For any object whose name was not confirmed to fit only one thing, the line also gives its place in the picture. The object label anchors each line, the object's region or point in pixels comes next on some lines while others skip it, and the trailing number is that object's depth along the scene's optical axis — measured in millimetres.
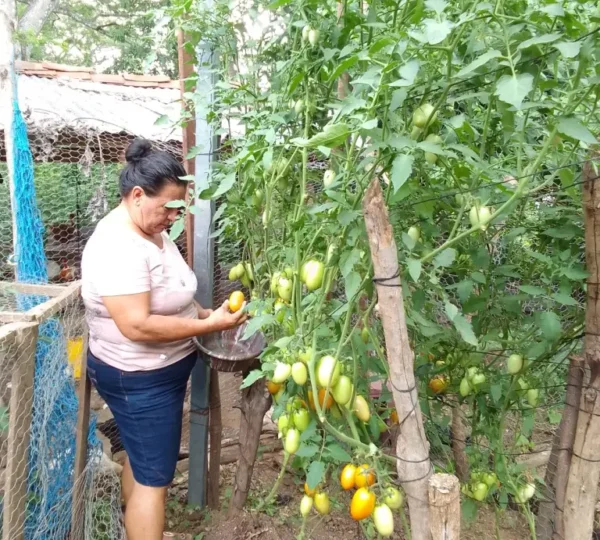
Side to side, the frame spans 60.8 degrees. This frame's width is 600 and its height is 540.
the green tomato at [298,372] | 1169
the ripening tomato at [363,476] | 1188
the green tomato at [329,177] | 1302
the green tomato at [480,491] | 1609
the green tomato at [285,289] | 1418
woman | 1654
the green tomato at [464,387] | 1593
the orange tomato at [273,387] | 1629
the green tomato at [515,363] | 1486
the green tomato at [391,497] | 1187
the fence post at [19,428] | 1512
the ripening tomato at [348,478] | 1210
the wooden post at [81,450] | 2029
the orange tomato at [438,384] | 1729
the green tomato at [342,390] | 1177
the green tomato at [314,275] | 1229
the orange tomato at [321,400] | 1247
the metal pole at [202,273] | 1893
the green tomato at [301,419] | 1325
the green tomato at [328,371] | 1136
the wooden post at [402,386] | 1037
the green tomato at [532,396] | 1577
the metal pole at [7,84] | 2328
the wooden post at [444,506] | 1055
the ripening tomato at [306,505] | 1486
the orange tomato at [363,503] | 1159
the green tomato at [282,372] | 1194
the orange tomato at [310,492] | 1461
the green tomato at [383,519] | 1148
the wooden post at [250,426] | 2113
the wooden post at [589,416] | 1226
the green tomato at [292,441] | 1298
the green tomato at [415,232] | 1237
